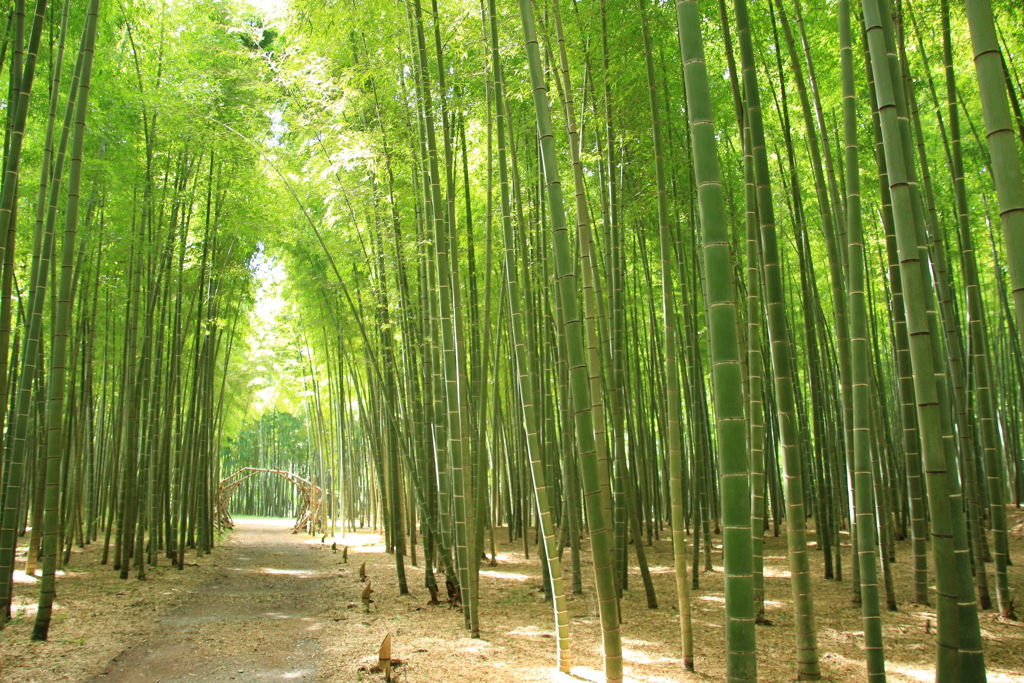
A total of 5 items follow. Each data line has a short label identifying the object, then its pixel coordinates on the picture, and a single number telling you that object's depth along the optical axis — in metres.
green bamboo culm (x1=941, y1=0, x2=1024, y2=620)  3.07
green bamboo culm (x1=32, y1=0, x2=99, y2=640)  3.30
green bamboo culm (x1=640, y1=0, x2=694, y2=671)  3.03
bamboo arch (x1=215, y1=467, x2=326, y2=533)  13.26
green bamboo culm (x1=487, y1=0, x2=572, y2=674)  2.88
